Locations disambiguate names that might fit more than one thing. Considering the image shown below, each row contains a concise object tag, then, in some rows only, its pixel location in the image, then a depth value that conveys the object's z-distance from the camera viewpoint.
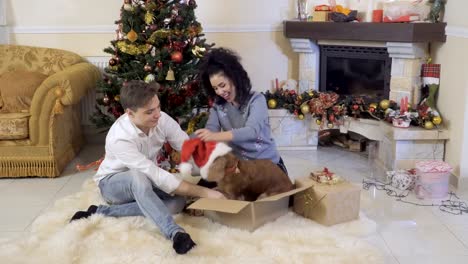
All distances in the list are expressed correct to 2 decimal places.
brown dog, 2.66
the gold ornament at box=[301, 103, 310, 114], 4.24
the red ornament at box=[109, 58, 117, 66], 3.74
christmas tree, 3.66
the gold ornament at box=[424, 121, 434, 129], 3.65
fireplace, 3.69
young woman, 2.86
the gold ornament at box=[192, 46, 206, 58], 3.68
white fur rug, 2.44
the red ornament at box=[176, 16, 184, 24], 3.67
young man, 2.63
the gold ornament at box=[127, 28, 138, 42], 3.65
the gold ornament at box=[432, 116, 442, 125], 3.65
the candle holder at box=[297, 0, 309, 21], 4.43
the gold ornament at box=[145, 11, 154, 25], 3.64
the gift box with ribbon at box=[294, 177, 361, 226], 2.77
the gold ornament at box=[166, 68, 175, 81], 3.64
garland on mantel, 3.75
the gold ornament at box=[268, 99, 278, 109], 4.35
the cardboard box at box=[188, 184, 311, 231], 2.60
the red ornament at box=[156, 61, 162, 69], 3.65
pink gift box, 3.30
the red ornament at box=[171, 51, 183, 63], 3.64
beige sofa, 3.67
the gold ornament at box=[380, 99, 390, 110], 3.94
